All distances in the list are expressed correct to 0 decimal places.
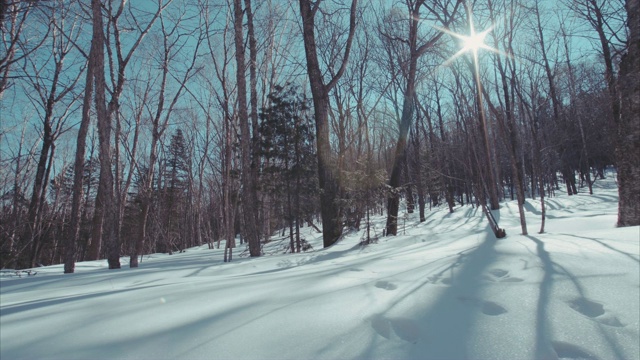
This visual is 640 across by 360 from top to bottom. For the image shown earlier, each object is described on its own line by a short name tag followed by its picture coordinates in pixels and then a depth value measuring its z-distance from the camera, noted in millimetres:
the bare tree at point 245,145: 6652
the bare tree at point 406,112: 7309
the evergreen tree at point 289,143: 9523
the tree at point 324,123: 6594
